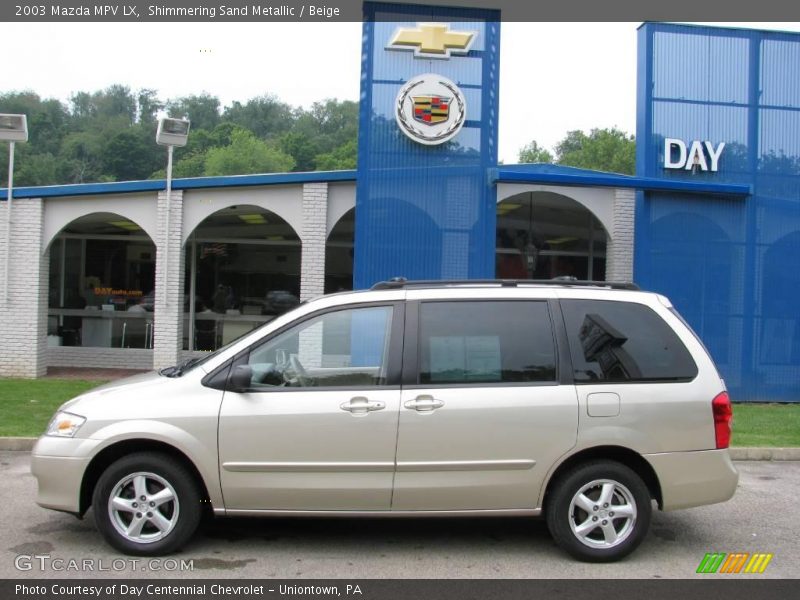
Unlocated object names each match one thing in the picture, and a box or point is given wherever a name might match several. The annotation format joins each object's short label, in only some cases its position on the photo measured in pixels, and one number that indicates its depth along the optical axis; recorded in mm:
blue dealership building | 11625
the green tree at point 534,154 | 99312
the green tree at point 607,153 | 82125
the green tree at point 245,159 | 83688
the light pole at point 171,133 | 12828
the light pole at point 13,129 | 12844
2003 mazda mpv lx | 4957
